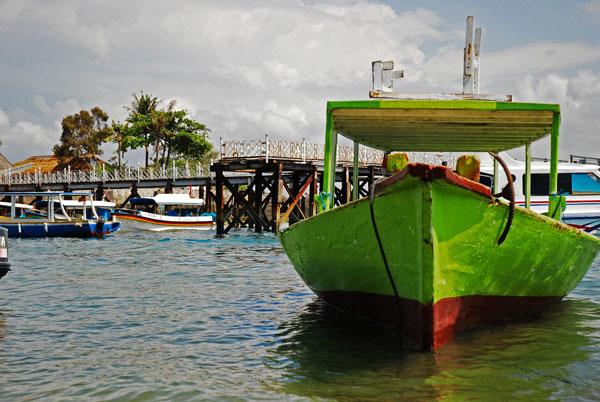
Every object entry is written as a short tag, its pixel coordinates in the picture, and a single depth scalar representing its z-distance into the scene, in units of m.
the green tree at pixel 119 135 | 51.25
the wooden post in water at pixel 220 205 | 26.89
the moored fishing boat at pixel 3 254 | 7.52
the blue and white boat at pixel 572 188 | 18.88
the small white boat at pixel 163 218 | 33.59
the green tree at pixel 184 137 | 49.19
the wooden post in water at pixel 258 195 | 26.91
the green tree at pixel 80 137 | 57.47
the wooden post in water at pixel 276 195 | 25.28
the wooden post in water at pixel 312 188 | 24.92
